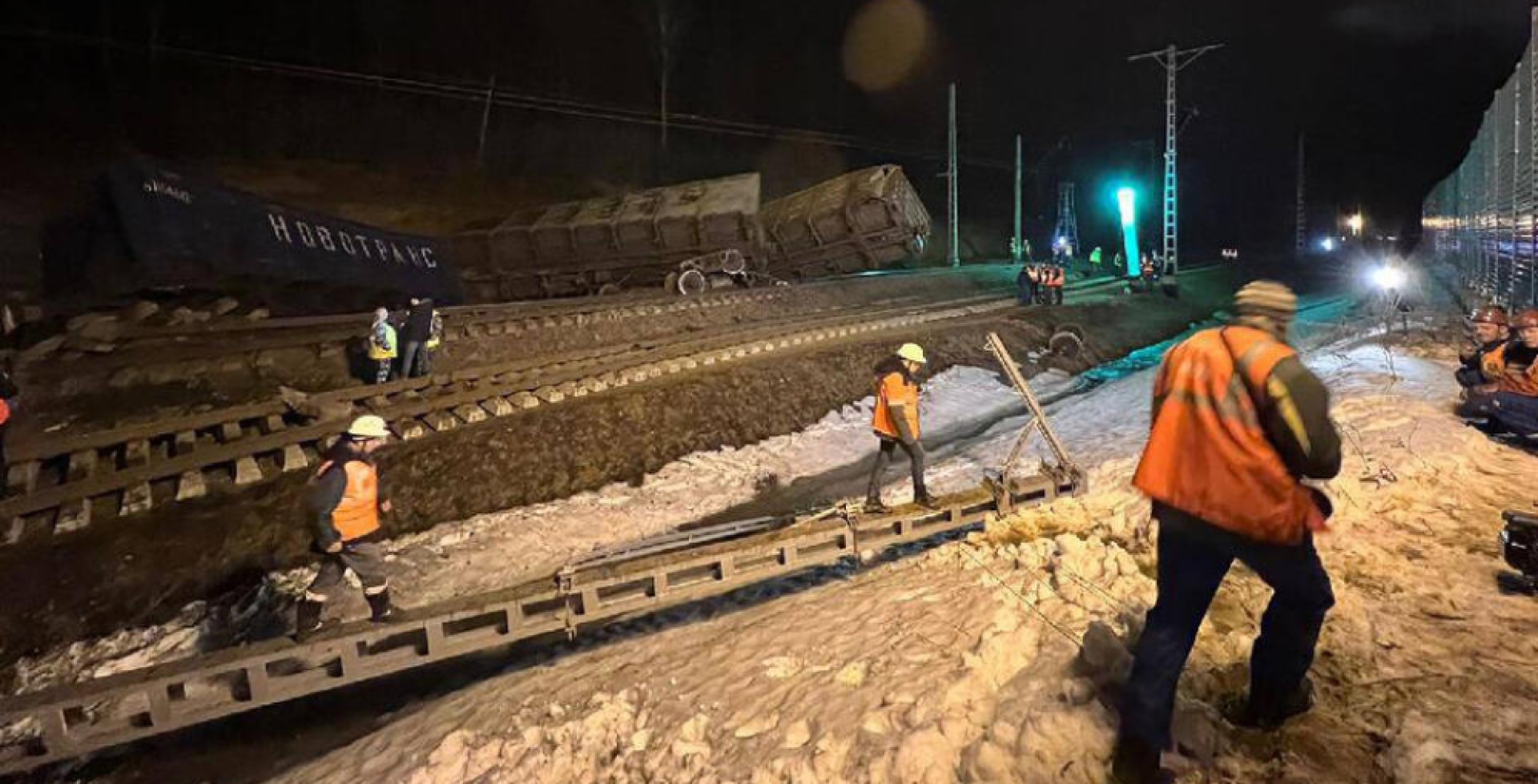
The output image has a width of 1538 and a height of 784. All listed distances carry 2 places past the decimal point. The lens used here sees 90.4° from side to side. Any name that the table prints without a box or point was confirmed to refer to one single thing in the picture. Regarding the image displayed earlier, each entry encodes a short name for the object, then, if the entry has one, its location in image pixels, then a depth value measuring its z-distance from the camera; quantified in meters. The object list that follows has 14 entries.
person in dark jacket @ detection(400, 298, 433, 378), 11.42
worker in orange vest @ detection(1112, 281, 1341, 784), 2.73
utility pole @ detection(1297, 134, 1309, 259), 54.62
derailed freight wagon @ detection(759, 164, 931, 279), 20.06
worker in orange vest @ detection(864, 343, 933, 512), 7.03
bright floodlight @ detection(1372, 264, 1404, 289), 19.40
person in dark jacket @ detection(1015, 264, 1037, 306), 20.62
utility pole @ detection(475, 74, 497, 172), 37.26
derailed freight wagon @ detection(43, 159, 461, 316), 12.99
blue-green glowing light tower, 27.73
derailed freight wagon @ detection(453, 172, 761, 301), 20.55
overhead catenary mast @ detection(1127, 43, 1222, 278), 24.84
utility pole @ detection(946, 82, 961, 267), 31.94
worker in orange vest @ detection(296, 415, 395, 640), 5.38
